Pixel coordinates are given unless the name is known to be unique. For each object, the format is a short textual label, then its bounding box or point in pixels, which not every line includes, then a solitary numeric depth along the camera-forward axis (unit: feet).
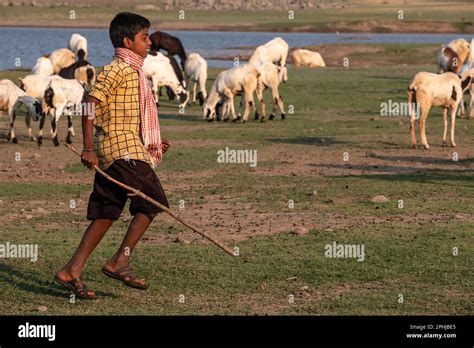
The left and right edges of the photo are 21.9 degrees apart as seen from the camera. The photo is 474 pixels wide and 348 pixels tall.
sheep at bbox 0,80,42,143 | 69.97
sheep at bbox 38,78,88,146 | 69.51
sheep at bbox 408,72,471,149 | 66.39
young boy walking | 30.27
